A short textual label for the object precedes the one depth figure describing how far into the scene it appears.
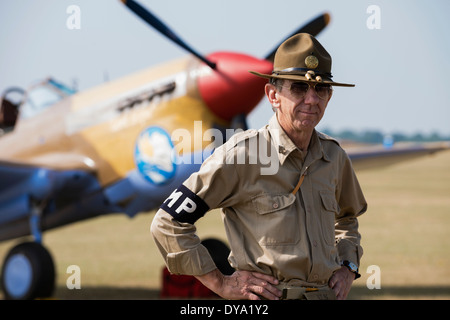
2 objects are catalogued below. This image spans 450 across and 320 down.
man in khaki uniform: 4.12
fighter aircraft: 12.67
